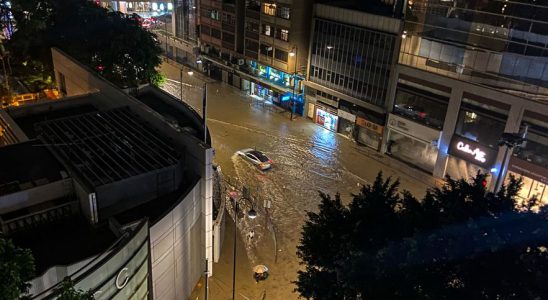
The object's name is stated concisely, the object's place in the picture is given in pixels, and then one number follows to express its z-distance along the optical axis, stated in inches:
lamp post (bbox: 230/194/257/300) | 850.9
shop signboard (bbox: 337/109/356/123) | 1684.8
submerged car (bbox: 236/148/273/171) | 1438.2
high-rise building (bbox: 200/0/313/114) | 1839.3
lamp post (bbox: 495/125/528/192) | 826.2
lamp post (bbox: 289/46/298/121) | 1857.4
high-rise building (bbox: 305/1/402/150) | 1549.1
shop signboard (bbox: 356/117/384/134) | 1605.6
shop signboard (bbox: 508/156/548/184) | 1190.9
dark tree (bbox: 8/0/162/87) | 1504.7
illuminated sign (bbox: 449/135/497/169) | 1308.4
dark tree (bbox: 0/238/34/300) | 343.0
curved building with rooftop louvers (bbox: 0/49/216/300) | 626.2
